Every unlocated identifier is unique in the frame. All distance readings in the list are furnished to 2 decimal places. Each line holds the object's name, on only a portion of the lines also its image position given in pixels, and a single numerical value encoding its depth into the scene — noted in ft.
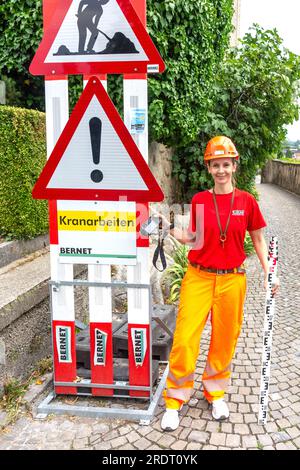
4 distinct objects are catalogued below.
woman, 10.09
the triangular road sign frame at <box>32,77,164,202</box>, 9.43
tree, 29.32
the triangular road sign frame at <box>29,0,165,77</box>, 9.31
